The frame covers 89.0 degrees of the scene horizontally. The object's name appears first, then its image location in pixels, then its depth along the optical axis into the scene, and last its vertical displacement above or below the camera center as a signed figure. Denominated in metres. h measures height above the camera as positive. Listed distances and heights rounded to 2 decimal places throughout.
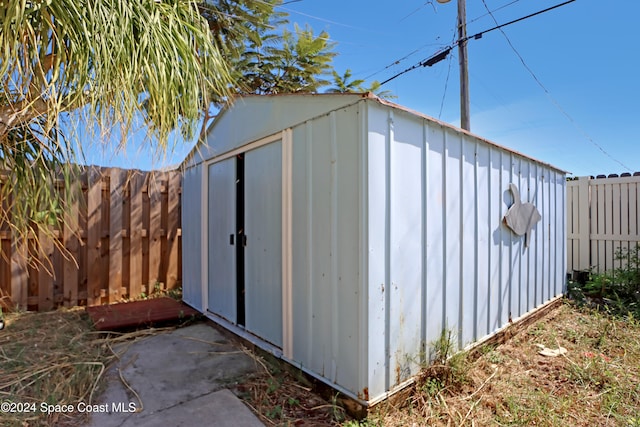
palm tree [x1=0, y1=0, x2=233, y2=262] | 1.37 +0.67
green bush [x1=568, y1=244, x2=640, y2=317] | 4.62 -1.16
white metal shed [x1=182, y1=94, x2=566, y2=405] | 2.04 -0.19
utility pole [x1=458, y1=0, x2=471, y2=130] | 5.61 +2.47
